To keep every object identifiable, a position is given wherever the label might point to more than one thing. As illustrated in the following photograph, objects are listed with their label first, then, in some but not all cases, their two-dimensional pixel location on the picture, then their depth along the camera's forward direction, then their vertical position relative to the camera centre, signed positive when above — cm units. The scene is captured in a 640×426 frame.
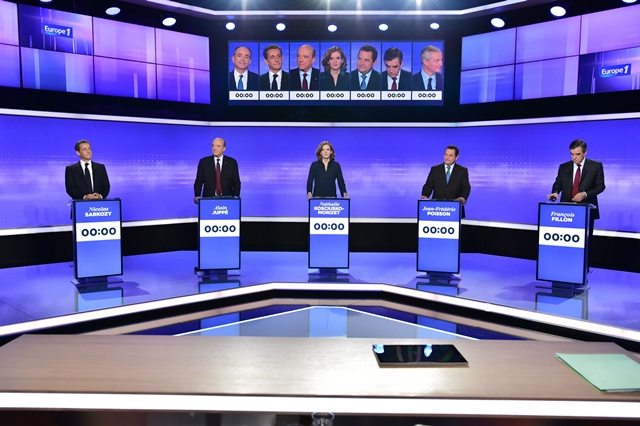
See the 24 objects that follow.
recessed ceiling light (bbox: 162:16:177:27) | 664 +194
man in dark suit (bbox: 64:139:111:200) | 519 -6
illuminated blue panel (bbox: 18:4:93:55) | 568 +160
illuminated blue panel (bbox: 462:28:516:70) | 652 +163
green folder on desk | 131 -52
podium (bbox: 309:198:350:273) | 554 -59
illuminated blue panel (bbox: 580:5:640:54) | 555 +163
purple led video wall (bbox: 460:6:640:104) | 563 +140
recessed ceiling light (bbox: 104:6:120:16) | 619 +192
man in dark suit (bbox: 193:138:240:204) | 584 -4
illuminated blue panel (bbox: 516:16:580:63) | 600 +164
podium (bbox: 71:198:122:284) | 484 -64
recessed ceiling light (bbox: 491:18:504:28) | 648 +193
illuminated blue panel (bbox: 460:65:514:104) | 657 +118
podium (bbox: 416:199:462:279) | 527 -62
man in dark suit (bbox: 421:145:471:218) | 557 -6
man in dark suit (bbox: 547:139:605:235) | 498 -2
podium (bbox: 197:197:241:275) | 536 -63
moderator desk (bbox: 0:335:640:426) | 125 -54
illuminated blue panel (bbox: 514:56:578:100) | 605 +119
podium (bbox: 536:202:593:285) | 469 -60
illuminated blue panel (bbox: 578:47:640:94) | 557 +118
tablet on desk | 148 -53
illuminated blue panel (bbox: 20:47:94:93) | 574 +115
